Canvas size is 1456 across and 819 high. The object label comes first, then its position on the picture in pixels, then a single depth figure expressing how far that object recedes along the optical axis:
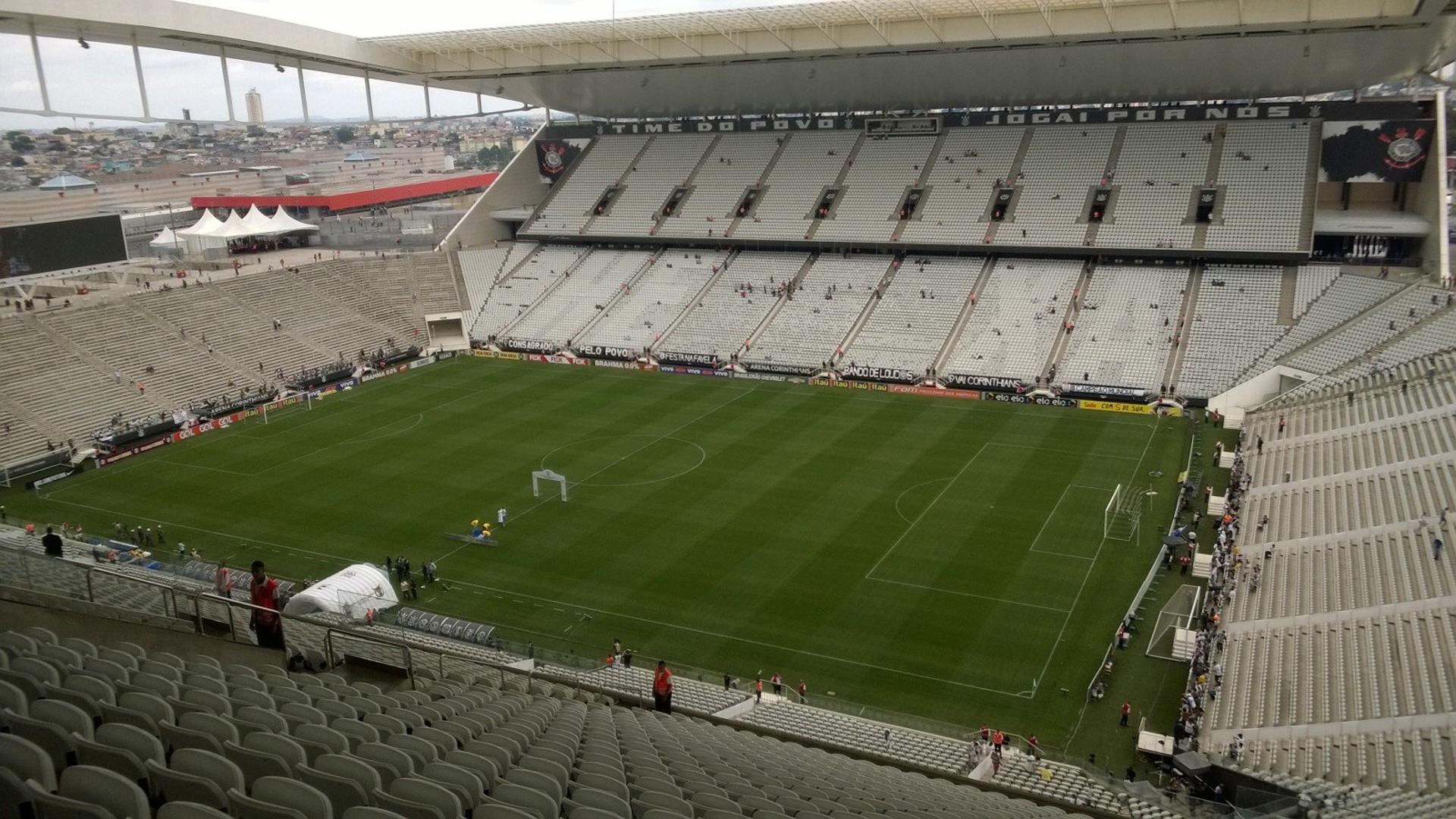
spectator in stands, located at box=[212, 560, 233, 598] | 21.00
